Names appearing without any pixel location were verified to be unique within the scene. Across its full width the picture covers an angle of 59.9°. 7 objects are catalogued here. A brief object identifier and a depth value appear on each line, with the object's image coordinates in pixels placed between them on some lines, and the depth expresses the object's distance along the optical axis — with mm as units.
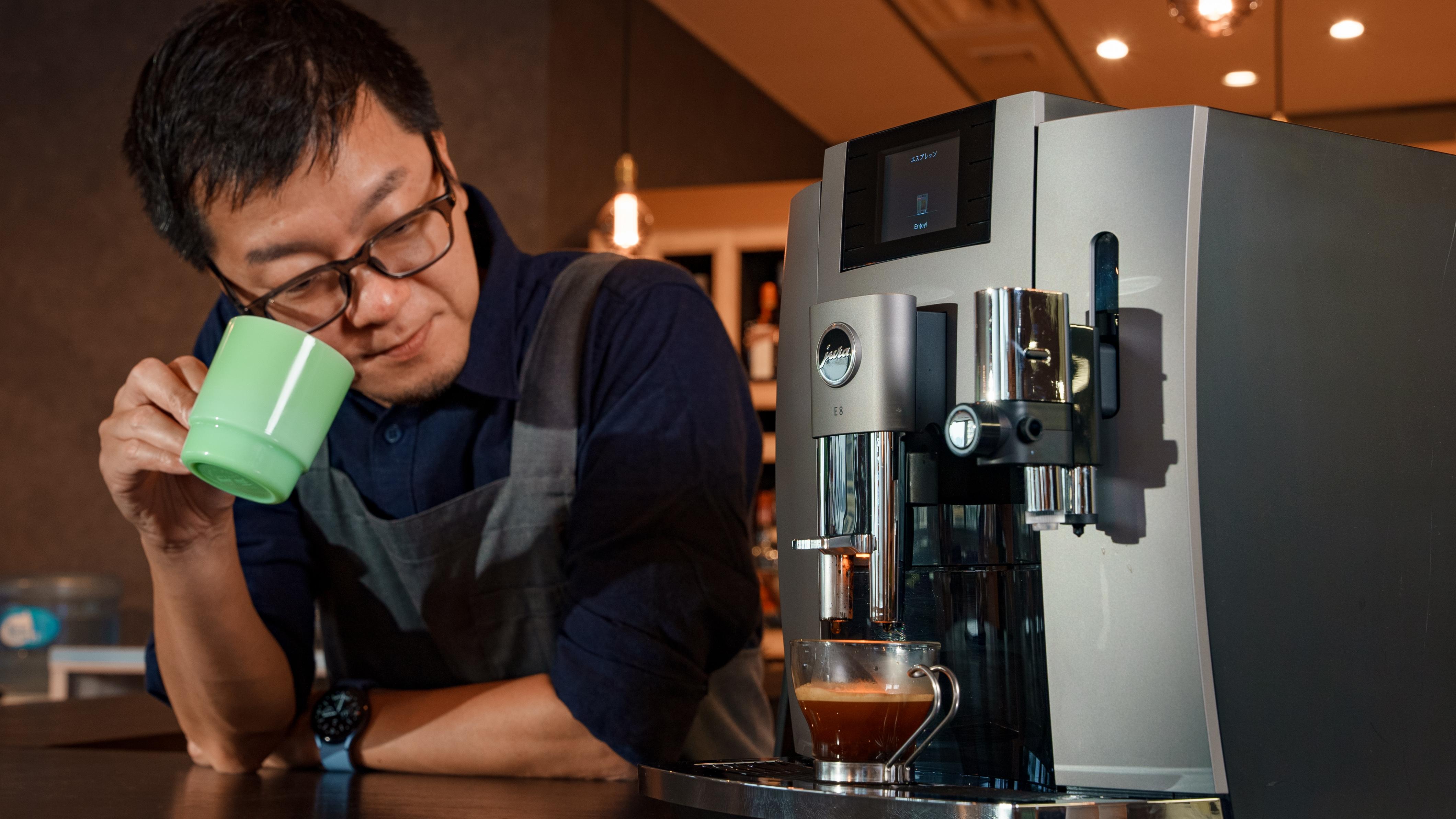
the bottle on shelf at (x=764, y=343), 3479
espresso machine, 578
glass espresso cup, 639
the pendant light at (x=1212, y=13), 2441
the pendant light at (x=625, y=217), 2990
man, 972
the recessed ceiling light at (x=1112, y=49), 3834
